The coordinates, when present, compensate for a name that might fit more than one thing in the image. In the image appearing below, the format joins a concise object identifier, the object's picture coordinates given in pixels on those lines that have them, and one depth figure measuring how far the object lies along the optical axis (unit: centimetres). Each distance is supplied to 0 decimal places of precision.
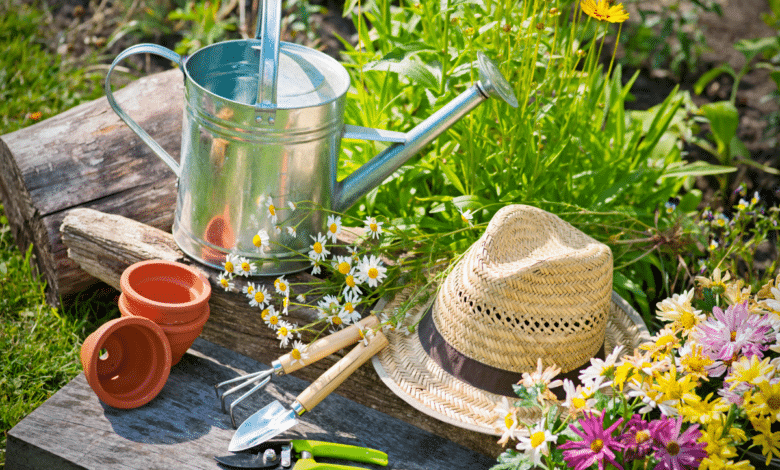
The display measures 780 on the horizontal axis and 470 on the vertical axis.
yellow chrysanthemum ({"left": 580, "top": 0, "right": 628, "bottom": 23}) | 142
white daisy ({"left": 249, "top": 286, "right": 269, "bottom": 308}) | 147
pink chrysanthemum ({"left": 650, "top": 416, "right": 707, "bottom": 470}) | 102
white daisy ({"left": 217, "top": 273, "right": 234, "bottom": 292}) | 150
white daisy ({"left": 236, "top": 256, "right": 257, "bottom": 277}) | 149
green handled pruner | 129
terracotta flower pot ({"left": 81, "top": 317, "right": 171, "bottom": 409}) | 140
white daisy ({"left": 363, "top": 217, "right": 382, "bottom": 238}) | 151
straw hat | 129
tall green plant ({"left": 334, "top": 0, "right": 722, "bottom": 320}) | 172
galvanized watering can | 138
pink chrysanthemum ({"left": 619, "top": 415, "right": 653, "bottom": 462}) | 101
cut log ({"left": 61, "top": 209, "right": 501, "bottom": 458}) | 157
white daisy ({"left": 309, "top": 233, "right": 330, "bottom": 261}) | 149
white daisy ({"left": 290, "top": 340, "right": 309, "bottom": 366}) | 139
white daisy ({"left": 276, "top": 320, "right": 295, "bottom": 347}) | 142
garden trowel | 133
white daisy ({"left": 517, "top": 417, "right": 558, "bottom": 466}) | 107
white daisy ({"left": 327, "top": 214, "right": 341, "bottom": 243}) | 150
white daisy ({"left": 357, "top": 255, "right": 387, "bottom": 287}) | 146
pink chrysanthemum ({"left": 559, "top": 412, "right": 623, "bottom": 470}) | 101
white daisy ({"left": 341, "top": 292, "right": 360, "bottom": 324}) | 145
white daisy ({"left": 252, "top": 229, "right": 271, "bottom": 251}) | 147
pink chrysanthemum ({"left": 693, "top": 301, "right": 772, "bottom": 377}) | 112
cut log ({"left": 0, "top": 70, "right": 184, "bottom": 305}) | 180
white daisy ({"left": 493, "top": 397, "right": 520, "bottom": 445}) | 111
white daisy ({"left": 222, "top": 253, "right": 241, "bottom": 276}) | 150
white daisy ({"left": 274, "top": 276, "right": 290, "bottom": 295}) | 145
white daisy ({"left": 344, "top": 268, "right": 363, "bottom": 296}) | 146
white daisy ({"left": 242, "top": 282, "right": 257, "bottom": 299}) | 144
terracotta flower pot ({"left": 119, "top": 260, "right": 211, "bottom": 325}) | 140
